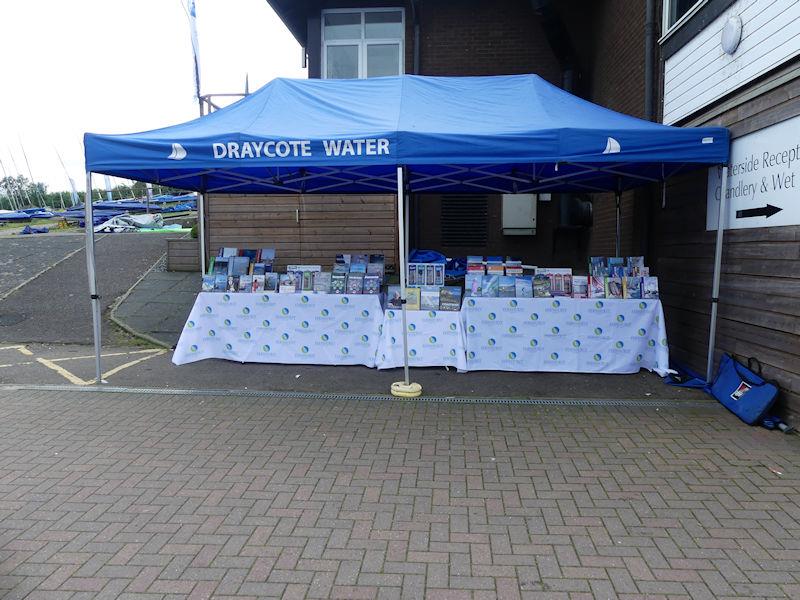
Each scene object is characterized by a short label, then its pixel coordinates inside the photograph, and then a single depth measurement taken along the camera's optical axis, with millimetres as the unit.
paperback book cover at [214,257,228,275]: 7309
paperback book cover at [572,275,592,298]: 6508
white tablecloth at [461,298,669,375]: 6410
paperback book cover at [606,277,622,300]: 6469
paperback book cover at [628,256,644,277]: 6594
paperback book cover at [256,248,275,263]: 7578
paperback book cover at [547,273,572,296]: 6566
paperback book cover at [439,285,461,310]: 6574
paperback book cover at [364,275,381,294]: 6844
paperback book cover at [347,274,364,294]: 6844
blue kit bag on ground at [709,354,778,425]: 4840
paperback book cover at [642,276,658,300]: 6434
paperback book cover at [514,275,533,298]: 6555
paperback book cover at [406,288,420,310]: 6559
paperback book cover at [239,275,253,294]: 7043
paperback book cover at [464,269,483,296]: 6613
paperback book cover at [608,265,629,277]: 6617
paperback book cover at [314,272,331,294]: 6887
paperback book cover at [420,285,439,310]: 6582
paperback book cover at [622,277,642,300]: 6461
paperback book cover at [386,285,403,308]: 6711
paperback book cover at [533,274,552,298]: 6539
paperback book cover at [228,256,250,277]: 7227
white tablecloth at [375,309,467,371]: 6566
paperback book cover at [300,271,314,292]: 6941
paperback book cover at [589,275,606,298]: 6465
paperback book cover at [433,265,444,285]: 6812
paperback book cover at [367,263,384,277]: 7152
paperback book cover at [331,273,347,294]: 6875
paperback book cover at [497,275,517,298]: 6598
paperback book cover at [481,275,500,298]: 6605
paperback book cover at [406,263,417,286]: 6824
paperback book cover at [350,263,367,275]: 7012
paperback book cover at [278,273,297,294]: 6902
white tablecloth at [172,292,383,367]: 6770
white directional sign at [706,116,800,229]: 4728
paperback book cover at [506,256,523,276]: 6691
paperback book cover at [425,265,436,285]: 6809
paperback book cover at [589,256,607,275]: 6770
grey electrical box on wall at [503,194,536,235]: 10508
